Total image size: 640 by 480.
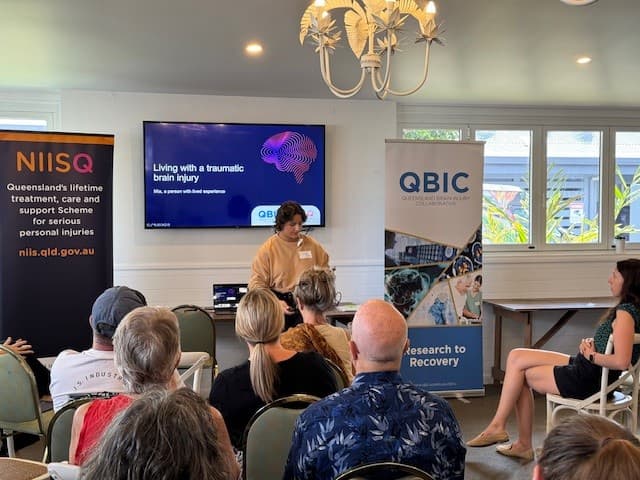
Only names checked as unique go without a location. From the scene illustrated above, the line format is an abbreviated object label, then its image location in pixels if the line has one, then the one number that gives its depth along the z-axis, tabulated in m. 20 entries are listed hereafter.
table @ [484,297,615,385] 4.86
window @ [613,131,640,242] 5.86
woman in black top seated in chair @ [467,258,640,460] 3.09
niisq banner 3.80
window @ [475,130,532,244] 5.65
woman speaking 4.11
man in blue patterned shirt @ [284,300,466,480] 1.51
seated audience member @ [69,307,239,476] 1.82
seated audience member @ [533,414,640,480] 0.91
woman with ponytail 2.05
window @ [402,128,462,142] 5.59
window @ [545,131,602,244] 5.75
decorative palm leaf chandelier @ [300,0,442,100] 2.37
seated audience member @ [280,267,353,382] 2.45
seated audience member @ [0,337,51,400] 3.28
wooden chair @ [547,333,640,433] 3.16
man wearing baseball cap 2.17
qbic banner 4.66
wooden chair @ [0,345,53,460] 2.75
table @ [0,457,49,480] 1.54
